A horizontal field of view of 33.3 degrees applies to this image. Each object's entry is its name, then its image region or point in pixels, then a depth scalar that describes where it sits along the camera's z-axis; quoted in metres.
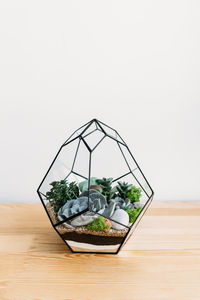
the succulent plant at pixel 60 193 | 0.75
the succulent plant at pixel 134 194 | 0.80
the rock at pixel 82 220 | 0.69
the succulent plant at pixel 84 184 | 0.78
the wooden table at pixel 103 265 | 0.63
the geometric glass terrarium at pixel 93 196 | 0.71
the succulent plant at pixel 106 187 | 0.79
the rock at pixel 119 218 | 0.71
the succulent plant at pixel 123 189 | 0.81
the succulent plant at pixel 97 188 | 0.77
